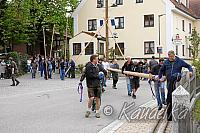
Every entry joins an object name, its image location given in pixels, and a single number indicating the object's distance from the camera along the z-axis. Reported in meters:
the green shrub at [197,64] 17.84
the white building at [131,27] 48.19
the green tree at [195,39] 47.50
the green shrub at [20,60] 37.72
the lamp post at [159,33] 48.38
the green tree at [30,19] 49.72
